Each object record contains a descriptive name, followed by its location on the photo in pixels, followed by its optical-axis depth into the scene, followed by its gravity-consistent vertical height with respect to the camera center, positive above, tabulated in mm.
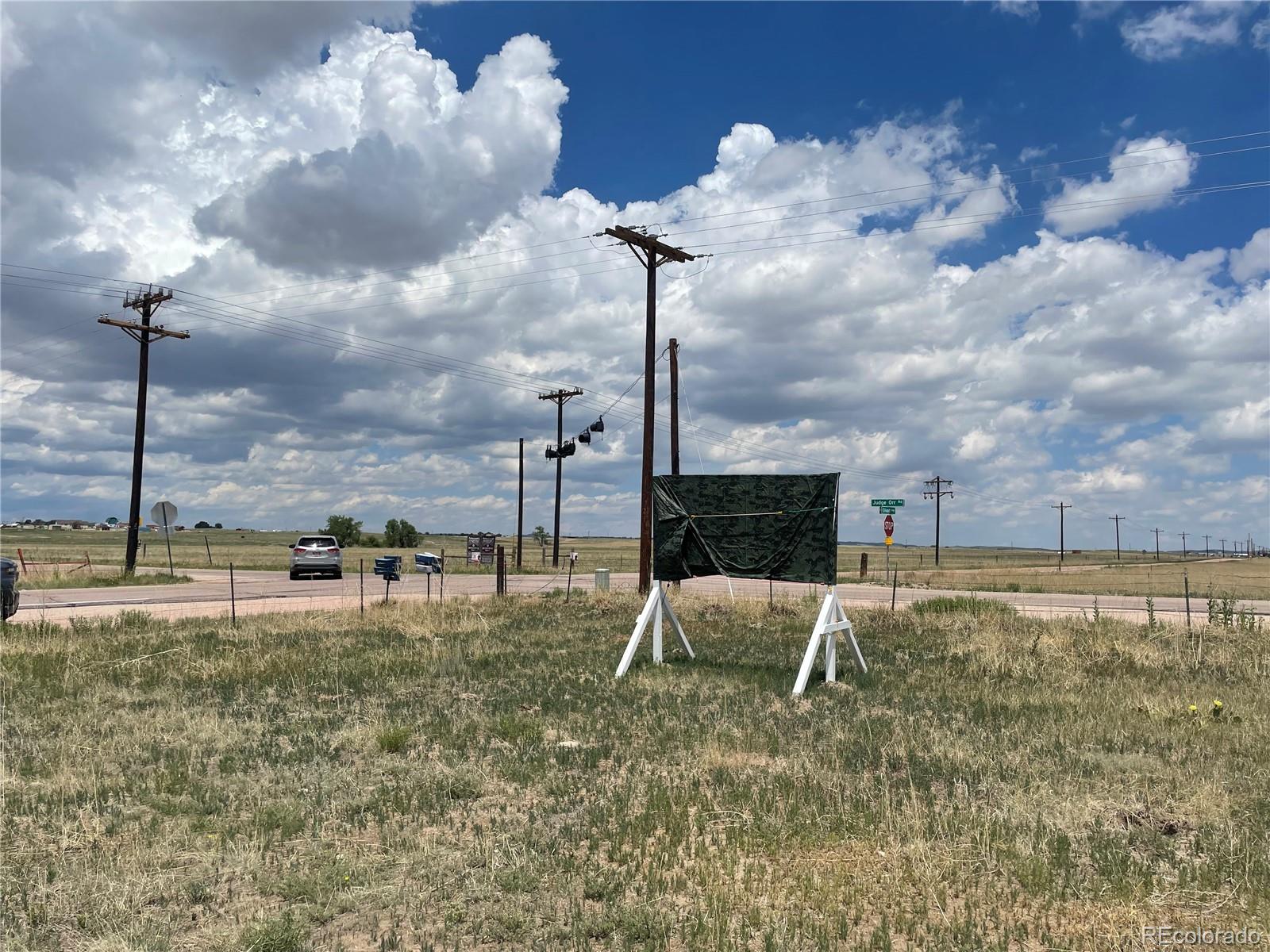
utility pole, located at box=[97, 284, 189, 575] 36000 +6608
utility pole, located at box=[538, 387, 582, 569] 51656 +8186
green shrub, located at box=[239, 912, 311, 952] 4305 -2008
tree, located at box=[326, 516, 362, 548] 90312 +817
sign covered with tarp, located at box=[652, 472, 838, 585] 12594 +232
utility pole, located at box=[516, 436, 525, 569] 53359 +1613
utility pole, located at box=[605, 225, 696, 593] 23953 +5415
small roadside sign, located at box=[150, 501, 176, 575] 30156 +638
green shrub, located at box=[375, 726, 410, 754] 8180 -1915
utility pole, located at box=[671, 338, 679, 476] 31806 +4974
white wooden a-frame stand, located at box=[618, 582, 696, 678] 13116 -1102
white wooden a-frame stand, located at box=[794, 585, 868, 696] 11422 -1183
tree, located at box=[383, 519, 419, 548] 94312 +223
